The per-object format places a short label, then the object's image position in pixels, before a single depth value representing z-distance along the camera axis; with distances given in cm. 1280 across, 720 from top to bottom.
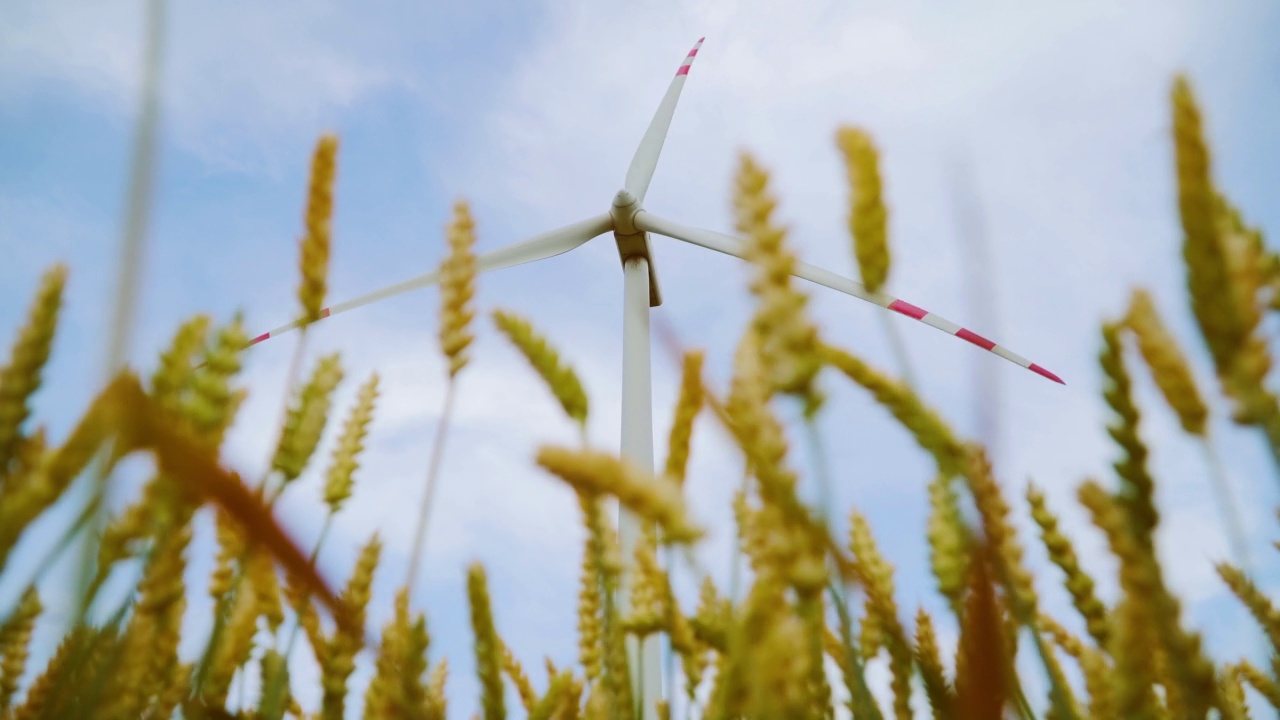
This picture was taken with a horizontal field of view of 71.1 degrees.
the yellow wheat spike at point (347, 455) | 113
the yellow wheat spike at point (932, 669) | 88
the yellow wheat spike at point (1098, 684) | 84
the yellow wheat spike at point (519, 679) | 148
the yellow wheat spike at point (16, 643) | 102
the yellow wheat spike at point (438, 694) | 98
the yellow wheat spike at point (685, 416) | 101
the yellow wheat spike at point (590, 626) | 124
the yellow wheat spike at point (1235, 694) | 131
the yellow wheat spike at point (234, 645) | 99
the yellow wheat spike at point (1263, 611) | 92
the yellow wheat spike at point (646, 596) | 94
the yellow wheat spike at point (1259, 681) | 119
